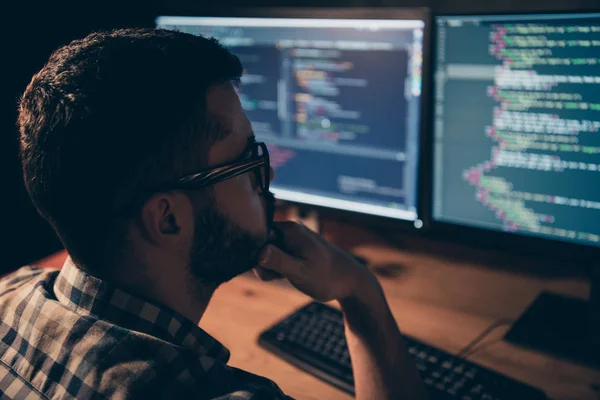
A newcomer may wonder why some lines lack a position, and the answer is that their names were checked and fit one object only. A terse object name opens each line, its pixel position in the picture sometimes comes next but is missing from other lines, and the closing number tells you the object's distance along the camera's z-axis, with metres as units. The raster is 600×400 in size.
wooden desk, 0.96
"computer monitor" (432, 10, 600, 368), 0.99
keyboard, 0.89
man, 0.65
